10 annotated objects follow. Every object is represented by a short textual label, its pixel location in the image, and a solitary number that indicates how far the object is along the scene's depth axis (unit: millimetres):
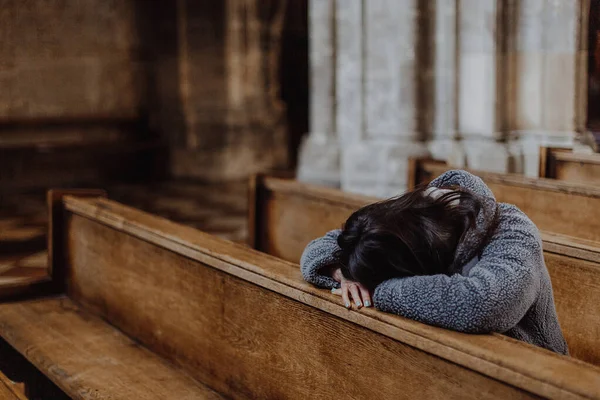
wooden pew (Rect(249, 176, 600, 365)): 2020
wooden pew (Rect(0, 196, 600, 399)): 1293
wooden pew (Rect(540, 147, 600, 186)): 3679
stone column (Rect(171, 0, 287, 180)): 7680
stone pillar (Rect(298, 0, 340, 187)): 5152
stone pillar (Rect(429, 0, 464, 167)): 4800
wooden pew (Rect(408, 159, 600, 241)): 2852
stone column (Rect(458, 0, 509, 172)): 4801
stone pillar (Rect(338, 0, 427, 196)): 4805
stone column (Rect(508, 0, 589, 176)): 4812
